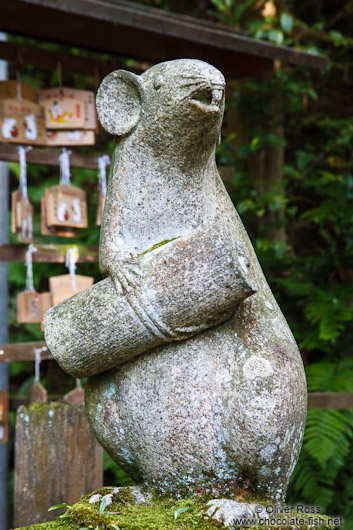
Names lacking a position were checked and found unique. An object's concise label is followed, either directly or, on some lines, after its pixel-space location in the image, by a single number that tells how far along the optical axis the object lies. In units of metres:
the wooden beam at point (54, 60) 3.56
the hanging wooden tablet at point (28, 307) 3.40
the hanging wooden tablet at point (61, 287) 3.43
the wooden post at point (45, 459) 2.84
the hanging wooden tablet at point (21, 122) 3.41
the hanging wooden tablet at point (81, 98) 3.56
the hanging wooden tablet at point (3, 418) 3.31
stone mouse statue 1.77
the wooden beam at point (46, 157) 3.38
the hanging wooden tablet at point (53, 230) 3.48
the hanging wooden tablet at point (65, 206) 3.45
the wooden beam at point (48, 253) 3.39
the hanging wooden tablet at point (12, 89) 3.52
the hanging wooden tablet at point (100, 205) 3.53
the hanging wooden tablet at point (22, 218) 3.39
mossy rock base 1.63
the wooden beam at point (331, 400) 3.77
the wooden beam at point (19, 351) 3.29
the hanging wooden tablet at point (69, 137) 3.58
